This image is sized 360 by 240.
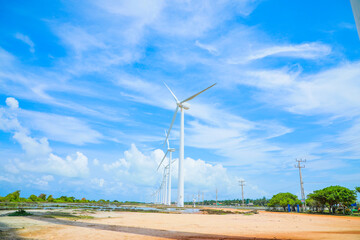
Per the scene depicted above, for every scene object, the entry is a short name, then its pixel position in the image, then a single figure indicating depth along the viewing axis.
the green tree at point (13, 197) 74.79
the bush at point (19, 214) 25.18
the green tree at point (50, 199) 102.46
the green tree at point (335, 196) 49.53
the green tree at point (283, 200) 68.01
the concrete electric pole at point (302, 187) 66.54
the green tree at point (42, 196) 102.91
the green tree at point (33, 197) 91.44
